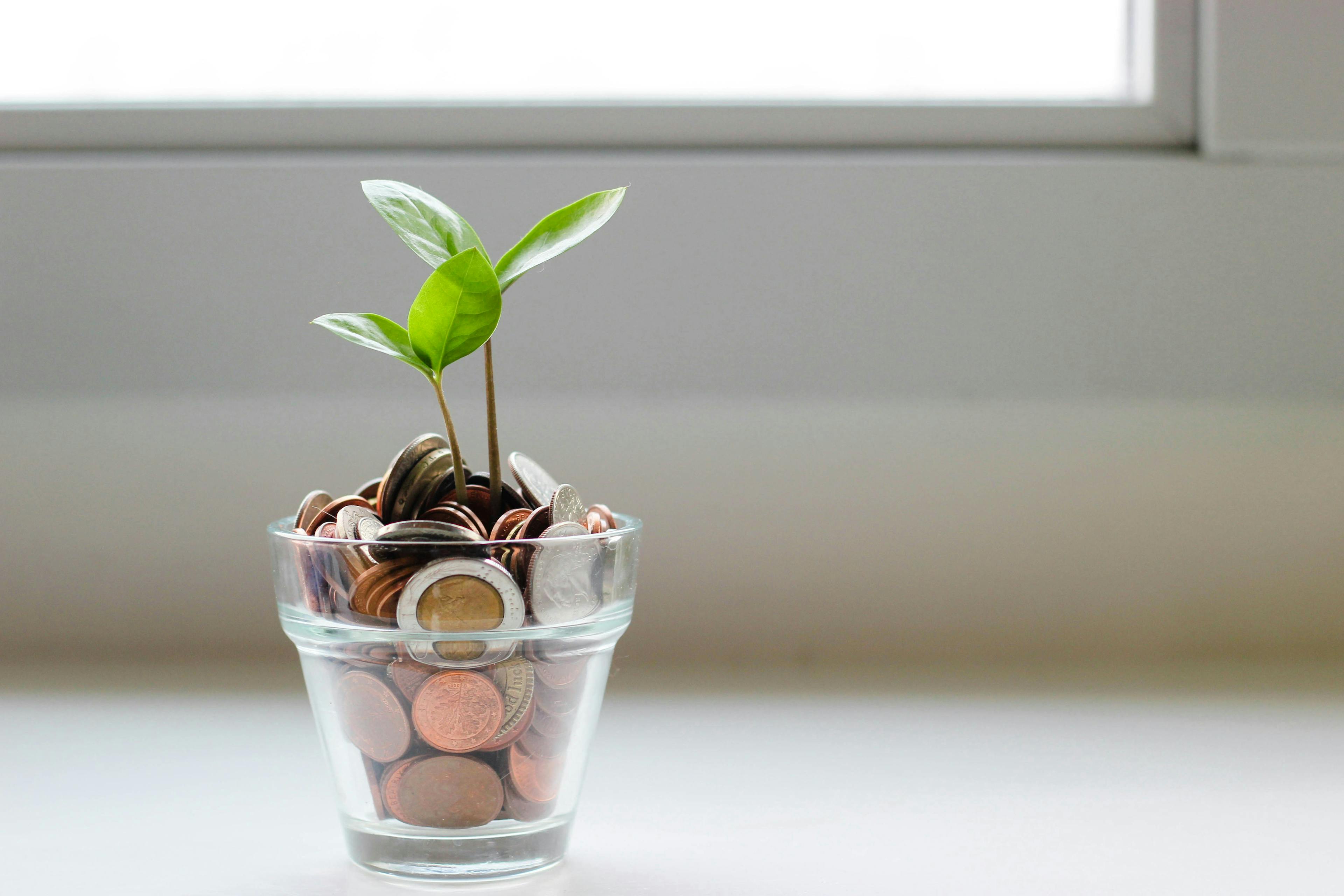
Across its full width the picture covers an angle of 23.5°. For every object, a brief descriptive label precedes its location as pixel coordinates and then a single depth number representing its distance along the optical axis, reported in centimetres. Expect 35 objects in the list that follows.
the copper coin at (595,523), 65
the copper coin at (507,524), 65
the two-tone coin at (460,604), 63
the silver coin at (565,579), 64
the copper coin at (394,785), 65
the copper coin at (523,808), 65
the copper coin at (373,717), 64
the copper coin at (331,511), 66
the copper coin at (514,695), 64
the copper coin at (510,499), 67
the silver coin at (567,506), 65
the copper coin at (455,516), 65
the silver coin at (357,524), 65
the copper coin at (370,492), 69
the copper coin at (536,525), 65
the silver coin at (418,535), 63
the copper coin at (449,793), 64
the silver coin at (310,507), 66
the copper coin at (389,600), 64
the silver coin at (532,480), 67
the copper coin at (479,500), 67
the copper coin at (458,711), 64
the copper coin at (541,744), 65
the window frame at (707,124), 91
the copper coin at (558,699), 65
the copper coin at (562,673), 65
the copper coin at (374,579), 64
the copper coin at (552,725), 65
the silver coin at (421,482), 66
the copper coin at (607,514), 66
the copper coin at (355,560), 64
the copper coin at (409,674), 64
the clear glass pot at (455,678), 64
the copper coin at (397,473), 66
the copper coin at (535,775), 65
